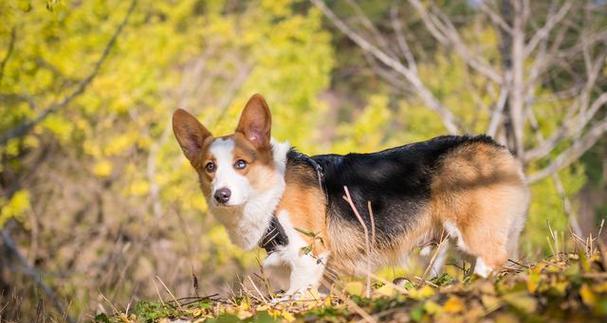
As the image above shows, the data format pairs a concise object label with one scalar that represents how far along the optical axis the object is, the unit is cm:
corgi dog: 361
